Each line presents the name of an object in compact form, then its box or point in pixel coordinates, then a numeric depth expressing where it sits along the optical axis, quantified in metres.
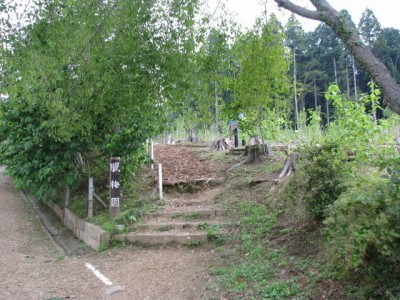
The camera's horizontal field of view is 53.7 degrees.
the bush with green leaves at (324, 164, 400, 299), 3.42
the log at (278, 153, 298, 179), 8.47
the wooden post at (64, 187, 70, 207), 11.30
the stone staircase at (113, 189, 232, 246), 7.12
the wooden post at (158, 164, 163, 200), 9.59
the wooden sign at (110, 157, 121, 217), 8.72
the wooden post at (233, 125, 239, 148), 13.16
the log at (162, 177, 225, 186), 10.10
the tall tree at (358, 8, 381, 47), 35.59
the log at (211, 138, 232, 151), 13.72
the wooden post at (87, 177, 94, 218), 9.41
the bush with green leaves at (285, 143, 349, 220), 5.20
